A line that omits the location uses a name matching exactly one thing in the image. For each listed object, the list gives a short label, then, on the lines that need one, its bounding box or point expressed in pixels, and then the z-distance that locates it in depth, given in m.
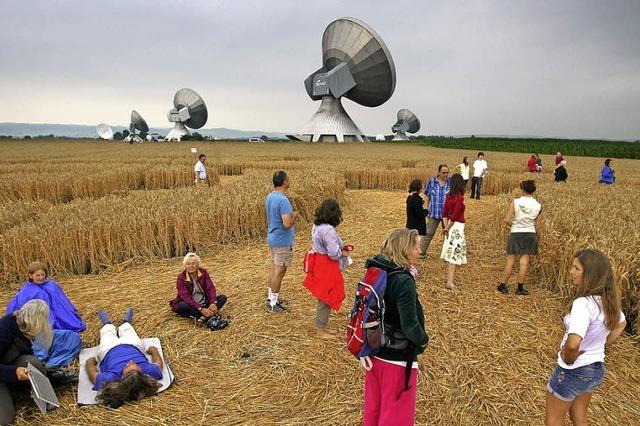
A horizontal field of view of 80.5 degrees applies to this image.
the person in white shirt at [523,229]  6.34
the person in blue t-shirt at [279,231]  5.63
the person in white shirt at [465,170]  15.34
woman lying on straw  3.83
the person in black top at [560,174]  17.06
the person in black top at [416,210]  7.53
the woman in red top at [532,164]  20.53
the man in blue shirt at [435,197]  8.20
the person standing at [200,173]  15.35
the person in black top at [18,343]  3.56
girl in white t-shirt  2.79
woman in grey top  4.79
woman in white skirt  6.78
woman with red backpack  2.74
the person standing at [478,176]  15.33
